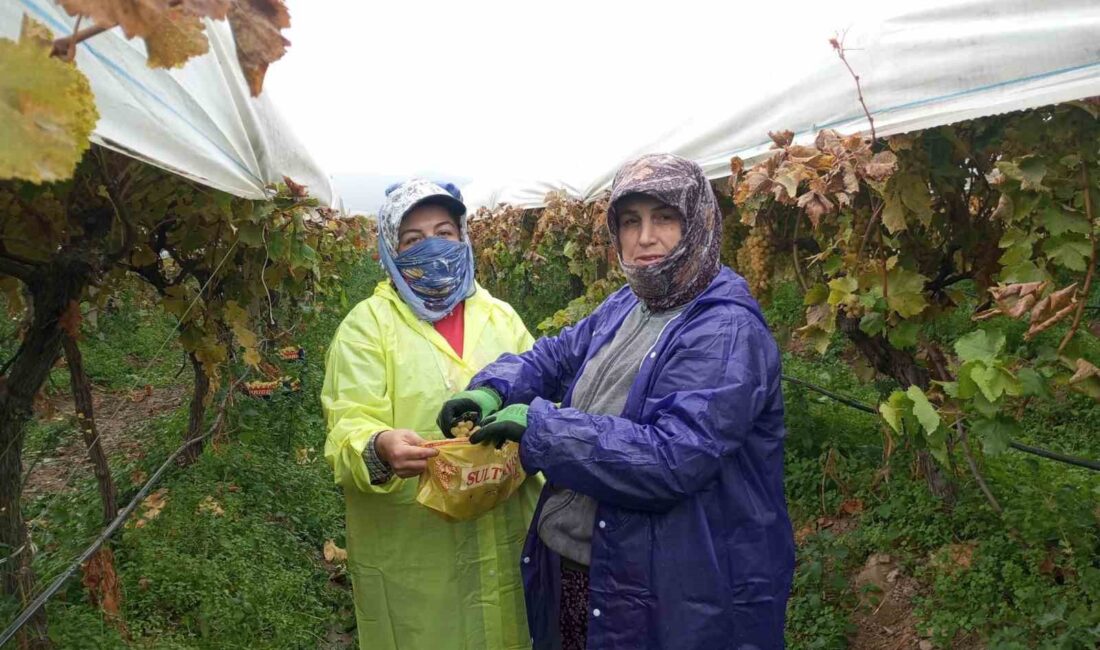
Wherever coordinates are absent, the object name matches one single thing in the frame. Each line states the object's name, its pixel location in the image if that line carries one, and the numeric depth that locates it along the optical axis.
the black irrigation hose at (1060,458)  2.22
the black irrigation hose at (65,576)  2.02
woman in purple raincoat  1.53
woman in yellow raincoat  2.13
